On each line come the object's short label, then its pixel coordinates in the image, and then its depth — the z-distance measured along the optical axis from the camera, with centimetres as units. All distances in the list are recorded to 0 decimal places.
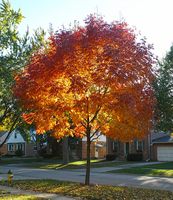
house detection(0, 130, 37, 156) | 7856
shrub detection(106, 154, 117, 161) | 5375
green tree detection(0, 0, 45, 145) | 1667
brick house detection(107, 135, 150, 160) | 5182
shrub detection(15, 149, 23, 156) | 7688
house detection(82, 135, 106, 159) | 6268
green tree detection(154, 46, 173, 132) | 3597
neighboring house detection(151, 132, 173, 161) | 4954
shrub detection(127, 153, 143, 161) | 5088
